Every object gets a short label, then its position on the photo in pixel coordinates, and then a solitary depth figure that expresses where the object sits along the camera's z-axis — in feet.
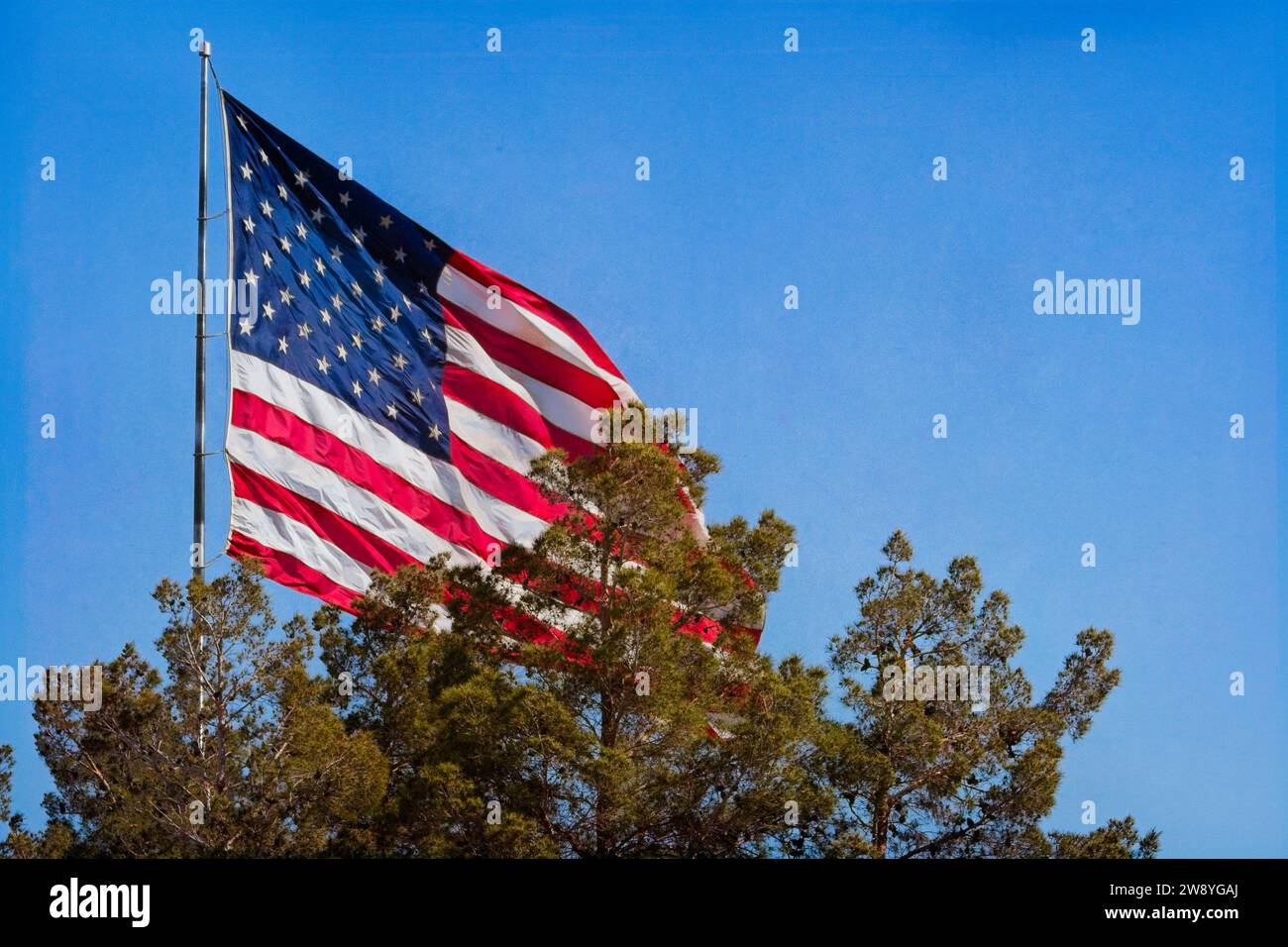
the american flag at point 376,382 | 103.35
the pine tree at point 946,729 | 111.24
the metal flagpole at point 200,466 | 96.32
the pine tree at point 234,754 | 92.99
